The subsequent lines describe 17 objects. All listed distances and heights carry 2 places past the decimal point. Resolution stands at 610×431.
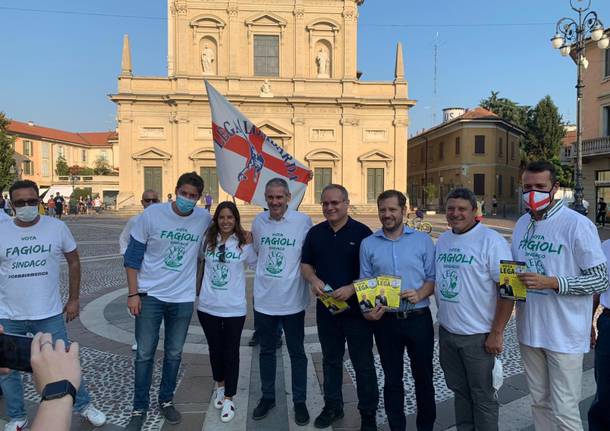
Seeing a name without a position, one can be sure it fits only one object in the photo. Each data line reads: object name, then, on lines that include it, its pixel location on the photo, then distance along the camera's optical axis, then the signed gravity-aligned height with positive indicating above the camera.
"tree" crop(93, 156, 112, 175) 65.50 +7.31
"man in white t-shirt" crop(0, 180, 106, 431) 3.51 -0.56
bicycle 17.87 -0.71
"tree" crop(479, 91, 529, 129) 55.06 +13.25
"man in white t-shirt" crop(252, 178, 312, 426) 3.84 -0.77
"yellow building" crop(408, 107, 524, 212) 42.62 +5.22
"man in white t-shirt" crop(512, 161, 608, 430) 2.80 -0.57
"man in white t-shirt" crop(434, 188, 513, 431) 3.02 -0.72
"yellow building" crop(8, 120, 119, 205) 52.38 +9.59
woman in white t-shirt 3.85 -0.77
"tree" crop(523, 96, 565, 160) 41.97 +7.65
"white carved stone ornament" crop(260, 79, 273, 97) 36.91 +10.30
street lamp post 14.23 +5.56
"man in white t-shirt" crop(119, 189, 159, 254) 6.10 +0.12
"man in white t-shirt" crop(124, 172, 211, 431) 3.79 -0.65
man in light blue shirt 3.34 -0.80
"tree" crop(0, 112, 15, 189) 37.60 +4.78
